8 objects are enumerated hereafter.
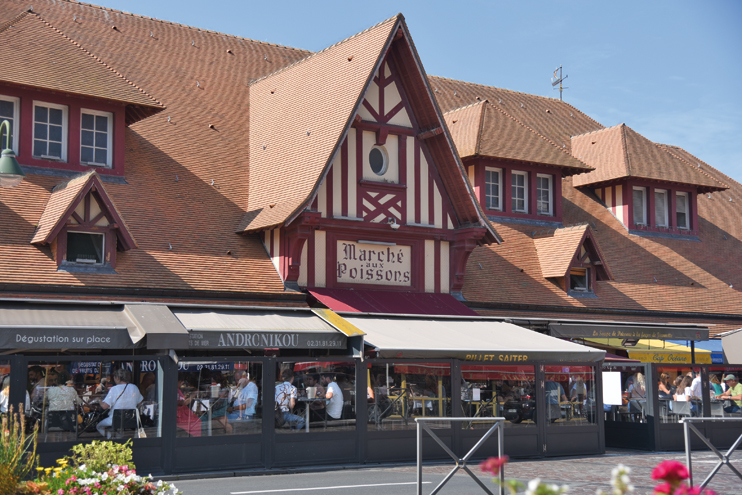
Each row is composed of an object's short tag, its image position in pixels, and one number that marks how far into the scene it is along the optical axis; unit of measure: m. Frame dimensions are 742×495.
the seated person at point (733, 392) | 19.31
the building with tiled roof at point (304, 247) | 14.37
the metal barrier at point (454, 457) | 9.51
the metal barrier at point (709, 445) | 10.98
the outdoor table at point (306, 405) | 14.98
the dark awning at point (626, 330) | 19.00
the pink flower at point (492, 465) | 4.17
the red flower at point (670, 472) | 3.98
